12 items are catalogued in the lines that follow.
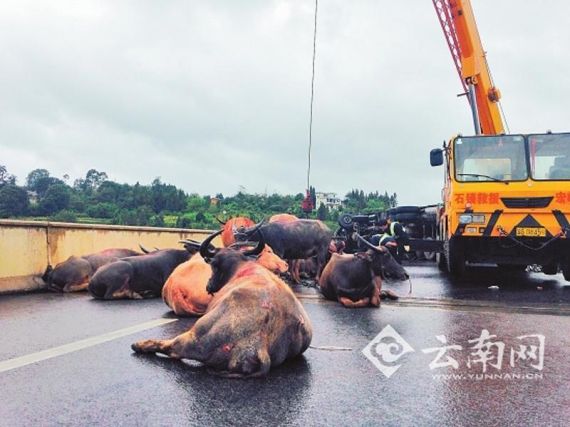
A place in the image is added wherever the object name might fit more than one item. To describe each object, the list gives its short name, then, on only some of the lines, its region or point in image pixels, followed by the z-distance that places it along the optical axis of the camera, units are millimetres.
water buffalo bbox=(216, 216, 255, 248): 11634
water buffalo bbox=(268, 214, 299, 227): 11305
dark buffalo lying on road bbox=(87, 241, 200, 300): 8625
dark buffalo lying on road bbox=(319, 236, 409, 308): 8031
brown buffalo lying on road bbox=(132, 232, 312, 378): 3922
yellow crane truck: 10438
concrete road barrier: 9047
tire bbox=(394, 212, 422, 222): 17031
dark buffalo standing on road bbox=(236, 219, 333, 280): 10742
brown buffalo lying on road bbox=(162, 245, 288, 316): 6770
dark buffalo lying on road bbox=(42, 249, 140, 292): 9617
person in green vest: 13273
